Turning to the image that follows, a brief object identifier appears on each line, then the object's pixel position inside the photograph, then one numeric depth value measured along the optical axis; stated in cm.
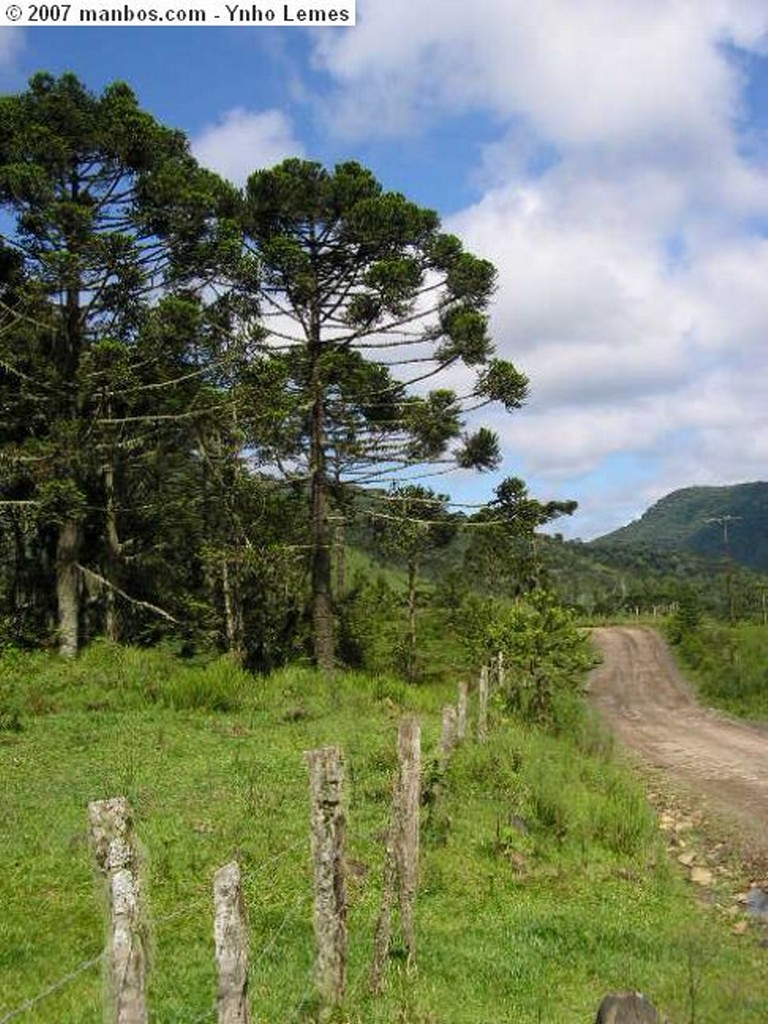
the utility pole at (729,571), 4746
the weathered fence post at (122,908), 373
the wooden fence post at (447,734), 1238
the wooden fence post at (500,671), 2097
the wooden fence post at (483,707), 1572
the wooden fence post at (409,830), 689
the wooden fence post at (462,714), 1480
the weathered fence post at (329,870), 547
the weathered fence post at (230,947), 405
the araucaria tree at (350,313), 2162
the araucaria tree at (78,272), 2173
